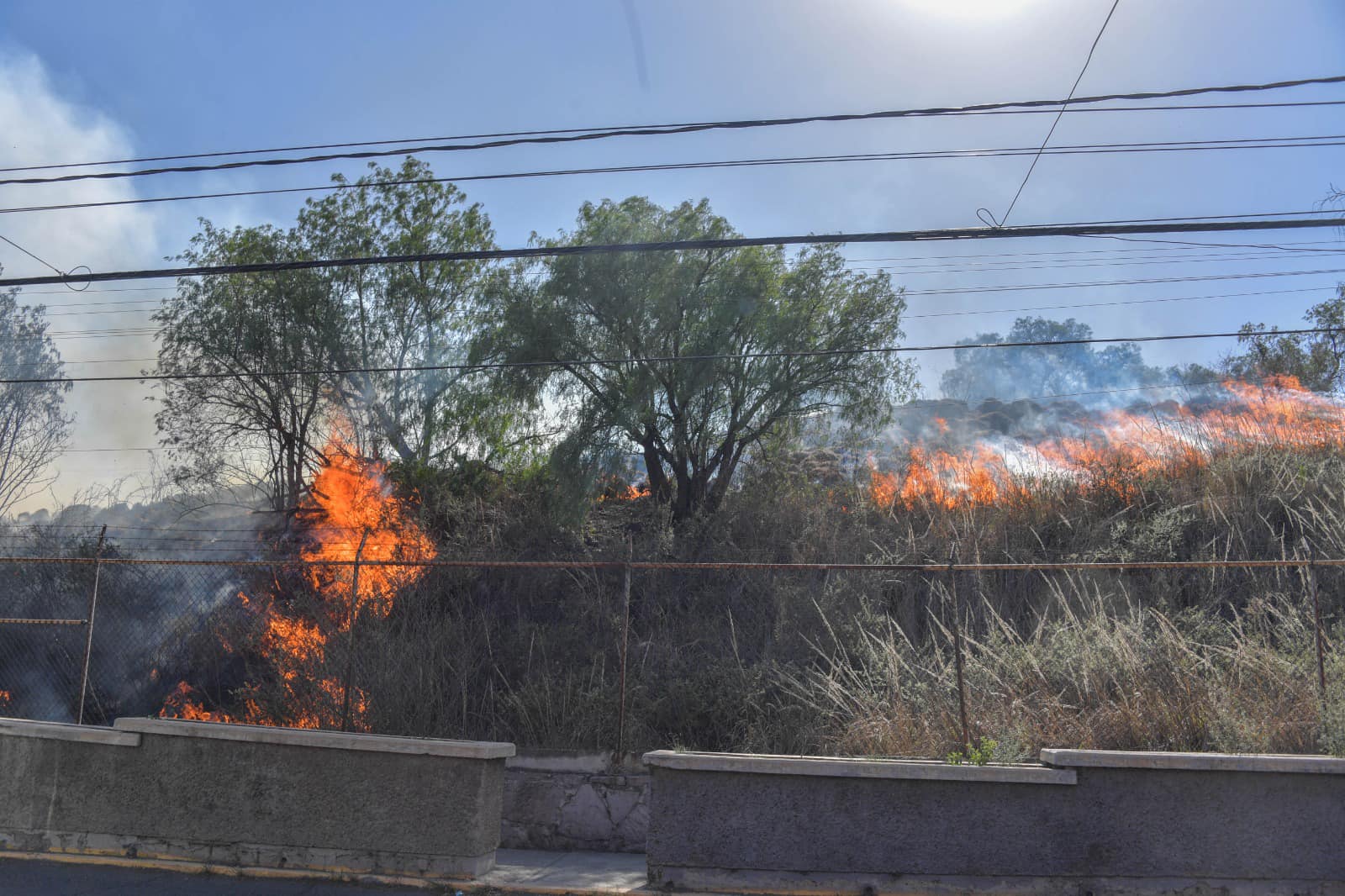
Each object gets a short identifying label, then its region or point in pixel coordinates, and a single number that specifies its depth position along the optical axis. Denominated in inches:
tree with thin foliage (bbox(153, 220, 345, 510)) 900.6
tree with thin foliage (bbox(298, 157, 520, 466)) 868.6
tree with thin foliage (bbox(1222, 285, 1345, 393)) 869.8
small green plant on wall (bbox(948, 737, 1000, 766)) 259.9
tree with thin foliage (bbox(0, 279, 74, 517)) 1109.1
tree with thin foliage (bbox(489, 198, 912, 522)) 715.4
